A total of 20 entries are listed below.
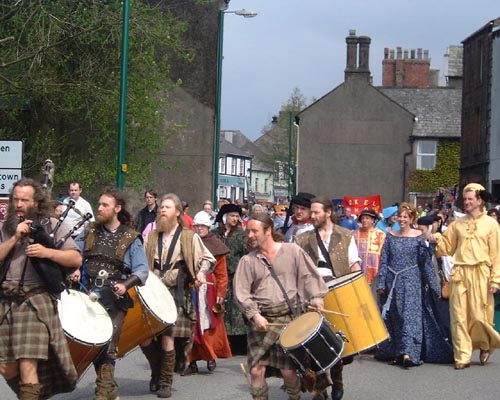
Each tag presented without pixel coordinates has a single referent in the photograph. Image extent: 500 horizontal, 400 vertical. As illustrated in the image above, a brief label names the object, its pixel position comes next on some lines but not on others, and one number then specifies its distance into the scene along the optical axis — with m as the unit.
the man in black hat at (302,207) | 11.16
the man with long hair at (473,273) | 12.22
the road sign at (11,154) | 15.49
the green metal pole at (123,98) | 20.19
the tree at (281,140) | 81.56
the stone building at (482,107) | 41.72
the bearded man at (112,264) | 8.52
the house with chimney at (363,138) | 59.03
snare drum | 7.57
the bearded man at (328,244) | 10.37
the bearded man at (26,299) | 7.09
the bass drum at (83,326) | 7.52
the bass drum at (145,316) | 8.89
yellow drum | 9.21
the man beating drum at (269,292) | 7.90
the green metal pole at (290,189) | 55.00
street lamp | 27.83
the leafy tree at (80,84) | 24.94
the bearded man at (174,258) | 10.10
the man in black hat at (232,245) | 12.30
